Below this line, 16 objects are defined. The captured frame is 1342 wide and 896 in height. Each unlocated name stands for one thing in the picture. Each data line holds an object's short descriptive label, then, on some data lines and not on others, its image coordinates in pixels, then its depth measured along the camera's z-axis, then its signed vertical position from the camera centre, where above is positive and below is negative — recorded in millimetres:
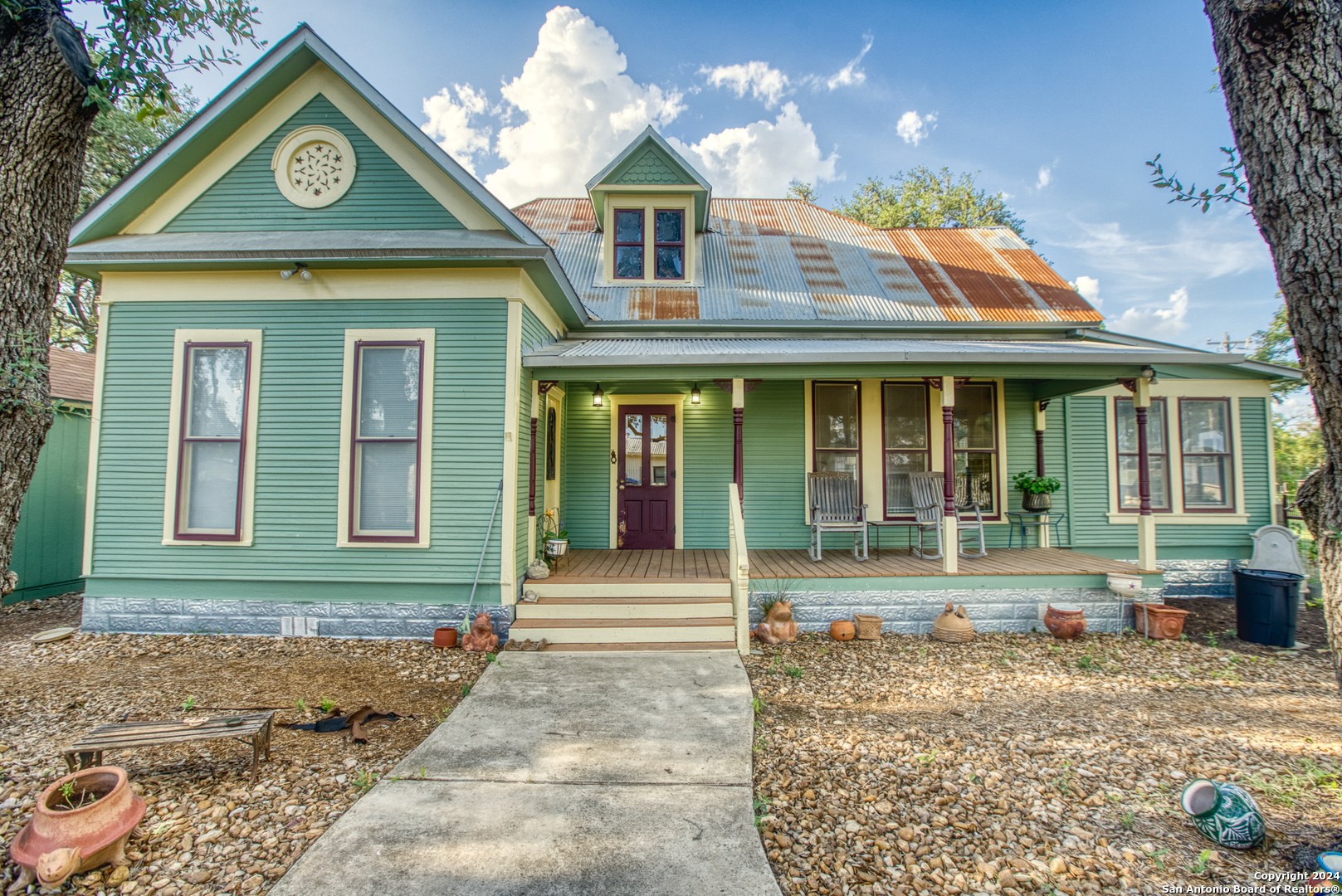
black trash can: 5980 -1311
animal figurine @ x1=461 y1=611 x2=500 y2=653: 5441 -1548
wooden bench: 2912 -1412
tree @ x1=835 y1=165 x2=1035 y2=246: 20703 +10704
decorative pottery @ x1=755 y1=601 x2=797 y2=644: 5855 -1532
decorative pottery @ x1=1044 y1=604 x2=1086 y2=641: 6047 -1509
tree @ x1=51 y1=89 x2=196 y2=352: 11766 +6873
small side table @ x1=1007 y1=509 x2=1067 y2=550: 8062 -540
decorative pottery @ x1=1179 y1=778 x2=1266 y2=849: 2602 -1584
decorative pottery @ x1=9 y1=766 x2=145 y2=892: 2271 -1541
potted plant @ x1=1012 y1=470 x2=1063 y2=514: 7707 -92
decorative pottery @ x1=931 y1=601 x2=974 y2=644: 5958 -1551
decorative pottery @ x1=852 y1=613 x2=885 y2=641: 5969 -1548
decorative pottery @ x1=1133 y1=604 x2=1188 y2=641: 6117 -1502
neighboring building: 7223 -438
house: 5719 +920
